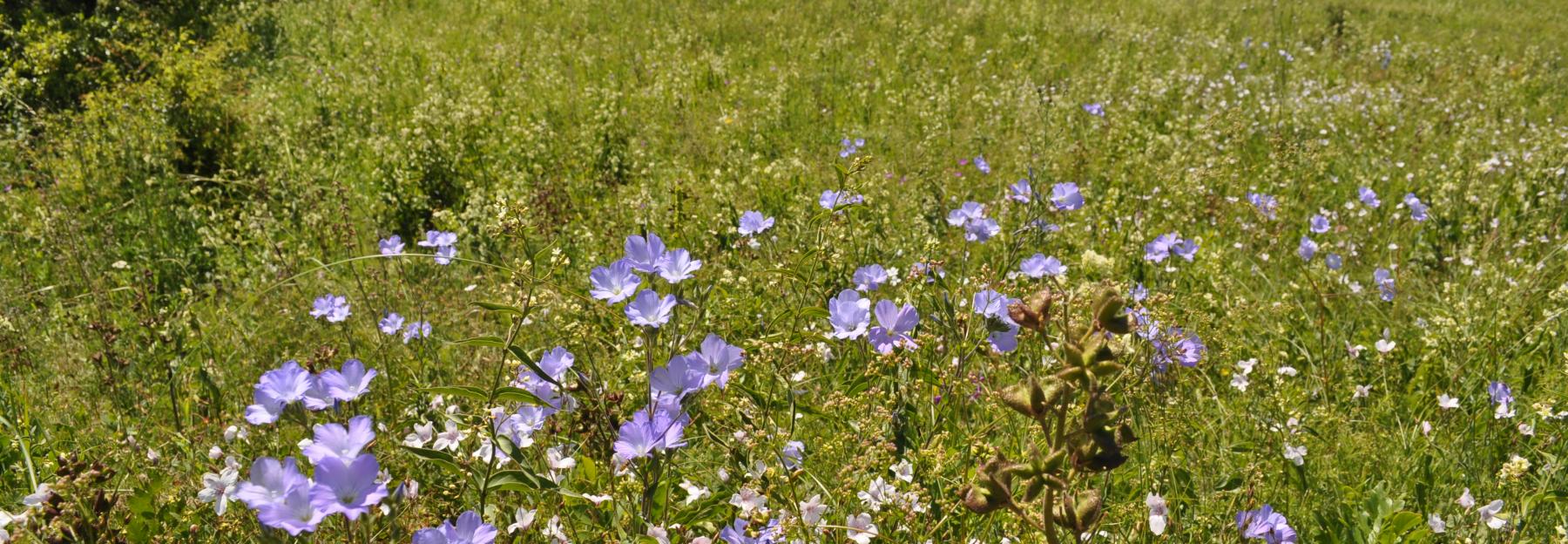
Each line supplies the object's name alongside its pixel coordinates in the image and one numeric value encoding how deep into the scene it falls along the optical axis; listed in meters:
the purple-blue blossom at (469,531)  1.11
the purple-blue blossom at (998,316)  1.71
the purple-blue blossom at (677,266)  1.51
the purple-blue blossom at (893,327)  1.64
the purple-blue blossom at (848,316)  1.67
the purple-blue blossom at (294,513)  0.95
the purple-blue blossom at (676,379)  1.33
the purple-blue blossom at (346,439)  1.13
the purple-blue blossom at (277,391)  1.32
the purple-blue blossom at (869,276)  2.15
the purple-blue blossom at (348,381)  1.37
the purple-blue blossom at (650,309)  1.34
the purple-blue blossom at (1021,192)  2.81
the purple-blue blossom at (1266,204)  3.29
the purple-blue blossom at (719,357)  1.38
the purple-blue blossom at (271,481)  1.04
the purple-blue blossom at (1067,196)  2.59
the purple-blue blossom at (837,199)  1.88
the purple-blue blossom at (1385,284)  2.86
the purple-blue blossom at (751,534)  1.36
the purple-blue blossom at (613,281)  1.51
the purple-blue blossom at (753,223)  2.39
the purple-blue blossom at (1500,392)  2.22
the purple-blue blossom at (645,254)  1.47
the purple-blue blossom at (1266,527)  1.52
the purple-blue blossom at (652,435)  1.27
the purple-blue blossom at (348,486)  0.96
